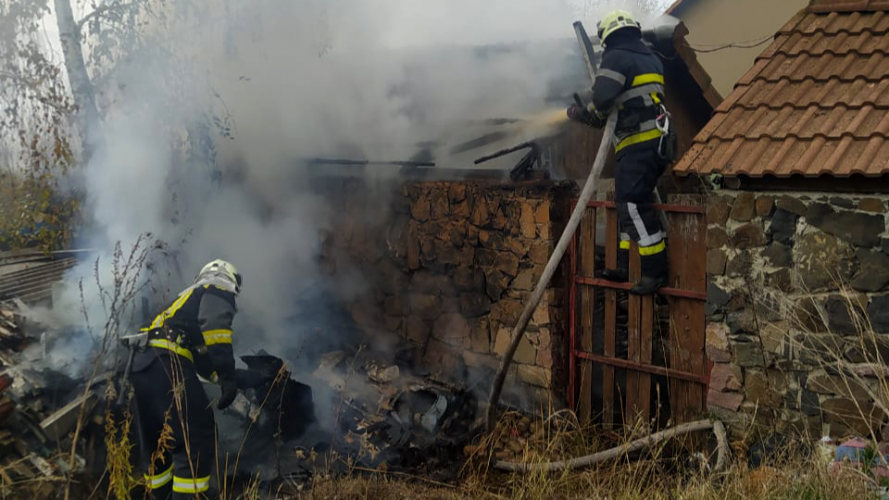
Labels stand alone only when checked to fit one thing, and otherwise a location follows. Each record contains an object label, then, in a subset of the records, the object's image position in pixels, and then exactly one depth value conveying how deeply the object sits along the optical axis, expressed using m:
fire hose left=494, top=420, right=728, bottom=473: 4.14
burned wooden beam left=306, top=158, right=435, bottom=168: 6.93
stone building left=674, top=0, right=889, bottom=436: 3.65
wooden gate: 4.87
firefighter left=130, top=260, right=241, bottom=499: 4.60
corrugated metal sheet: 6.27
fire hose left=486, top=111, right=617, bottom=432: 4.87
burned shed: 5.72
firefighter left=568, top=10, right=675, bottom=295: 4.85
